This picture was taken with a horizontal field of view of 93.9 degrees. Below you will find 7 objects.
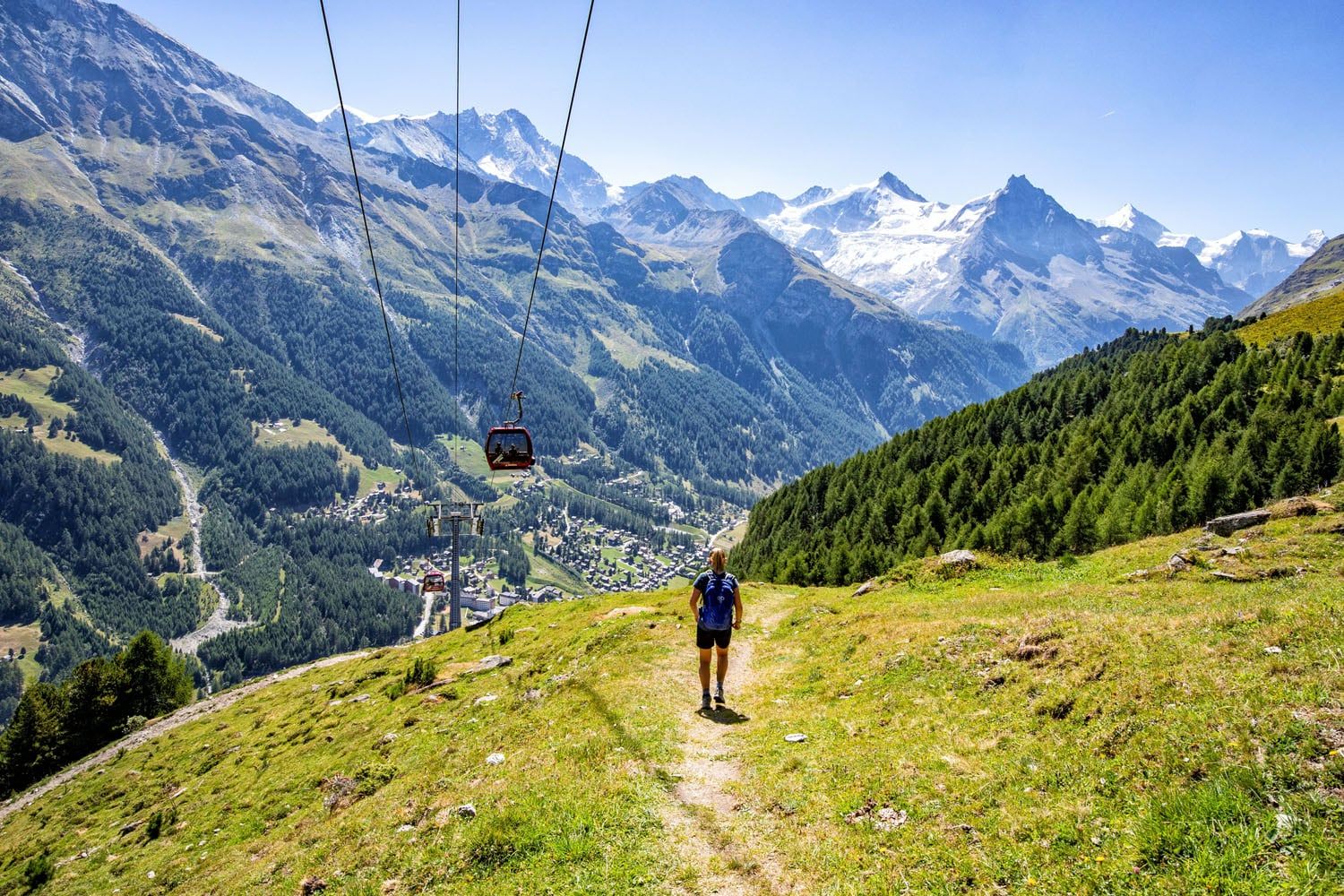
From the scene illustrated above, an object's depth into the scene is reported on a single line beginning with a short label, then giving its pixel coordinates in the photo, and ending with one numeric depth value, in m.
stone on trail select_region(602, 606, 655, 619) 37.08
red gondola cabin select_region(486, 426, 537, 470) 38.72
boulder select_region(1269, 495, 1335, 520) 29.39
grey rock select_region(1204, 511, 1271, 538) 30.61
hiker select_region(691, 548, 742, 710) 18.30
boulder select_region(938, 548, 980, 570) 36.28
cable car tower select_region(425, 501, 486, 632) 61.62
